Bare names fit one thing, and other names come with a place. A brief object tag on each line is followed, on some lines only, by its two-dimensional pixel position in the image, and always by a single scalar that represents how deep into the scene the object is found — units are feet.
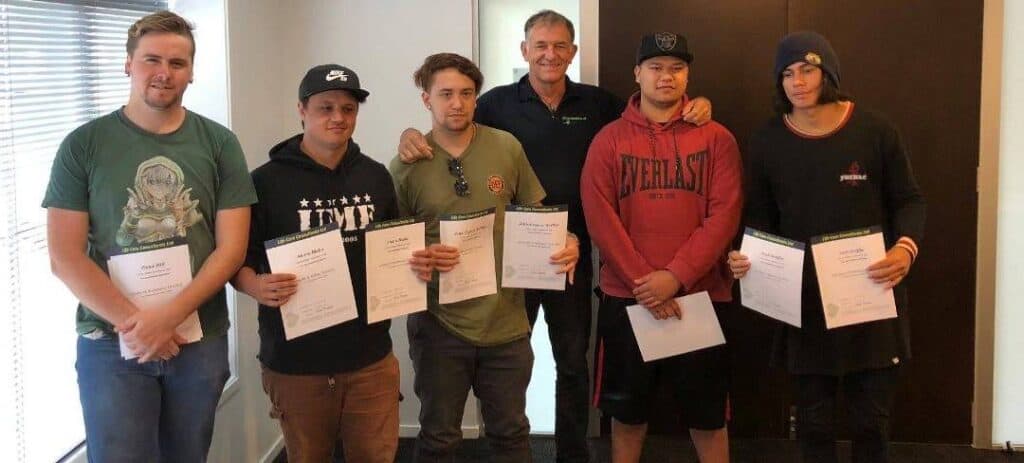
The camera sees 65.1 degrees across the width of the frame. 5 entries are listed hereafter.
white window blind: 6.77
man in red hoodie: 8.21
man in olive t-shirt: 7.93
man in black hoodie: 7.16
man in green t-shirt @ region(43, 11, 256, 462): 6.07
